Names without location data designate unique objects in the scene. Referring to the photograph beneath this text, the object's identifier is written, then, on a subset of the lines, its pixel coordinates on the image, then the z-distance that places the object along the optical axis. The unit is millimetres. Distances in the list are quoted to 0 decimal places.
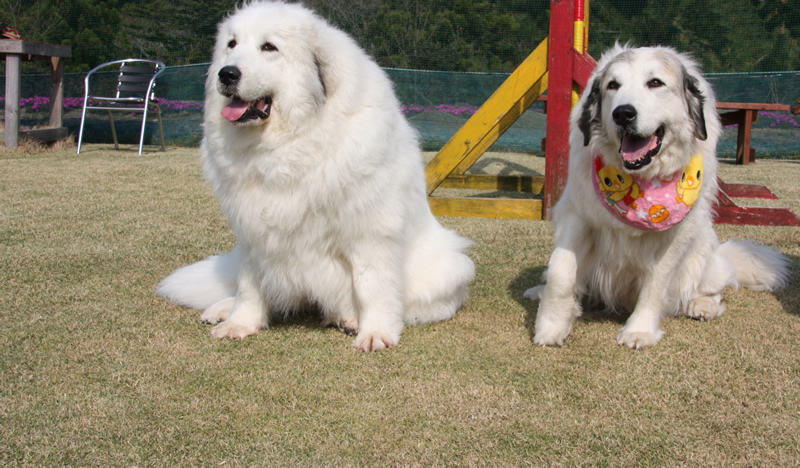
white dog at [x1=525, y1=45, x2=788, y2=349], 2650
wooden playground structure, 5066
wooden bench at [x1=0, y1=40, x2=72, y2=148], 9398
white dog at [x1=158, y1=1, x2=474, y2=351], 2652
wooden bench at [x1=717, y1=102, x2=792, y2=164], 10498
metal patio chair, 10477
